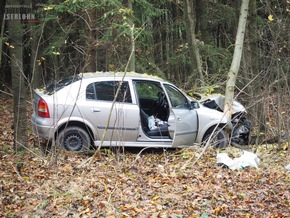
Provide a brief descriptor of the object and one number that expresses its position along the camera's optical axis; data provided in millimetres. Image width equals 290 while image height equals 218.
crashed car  8922
